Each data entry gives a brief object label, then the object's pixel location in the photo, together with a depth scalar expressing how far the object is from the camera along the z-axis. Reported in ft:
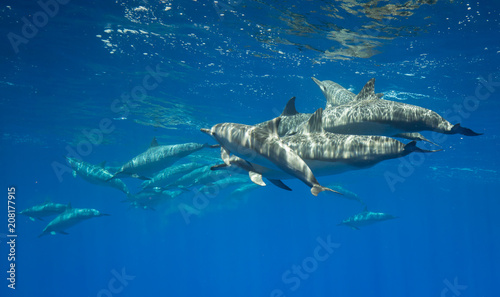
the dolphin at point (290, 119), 23.56
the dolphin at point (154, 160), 32.12
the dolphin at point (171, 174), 44.78
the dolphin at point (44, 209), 50.42
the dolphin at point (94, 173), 44.16
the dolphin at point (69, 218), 49.44
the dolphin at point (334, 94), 25.86
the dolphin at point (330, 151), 16.14
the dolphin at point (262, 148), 14.16
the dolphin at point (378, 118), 17.80
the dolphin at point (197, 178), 47.21
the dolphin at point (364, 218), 67.77
